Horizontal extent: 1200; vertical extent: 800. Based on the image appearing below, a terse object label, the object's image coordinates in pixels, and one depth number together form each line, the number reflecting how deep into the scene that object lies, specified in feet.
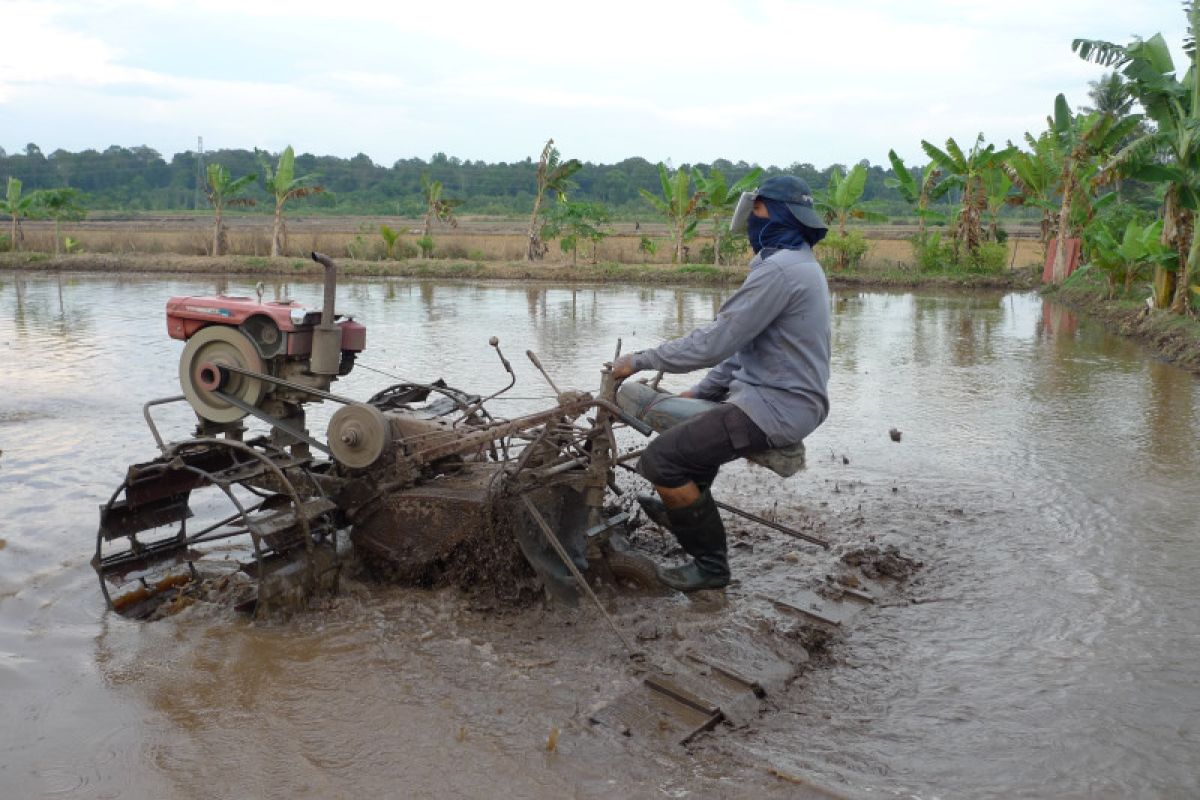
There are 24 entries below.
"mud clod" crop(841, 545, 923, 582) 16.48
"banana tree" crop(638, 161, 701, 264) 96.07
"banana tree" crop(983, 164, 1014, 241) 85.74
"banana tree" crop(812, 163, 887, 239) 90.22
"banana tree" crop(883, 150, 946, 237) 88.53
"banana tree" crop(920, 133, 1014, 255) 83.46
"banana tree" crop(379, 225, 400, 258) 98.58
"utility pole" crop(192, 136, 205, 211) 231.01
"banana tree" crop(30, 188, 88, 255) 96.05
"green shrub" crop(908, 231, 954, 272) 89.40
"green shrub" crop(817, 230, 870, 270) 90.12
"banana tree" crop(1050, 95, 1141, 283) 65.16
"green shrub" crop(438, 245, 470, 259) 104.01
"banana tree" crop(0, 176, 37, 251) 97.25
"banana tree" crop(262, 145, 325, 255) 97.71
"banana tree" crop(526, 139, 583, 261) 96.17
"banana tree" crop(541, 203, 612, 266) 98.37
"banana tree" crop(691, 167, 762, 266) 90.27
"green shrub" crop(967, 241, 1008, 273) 87.61
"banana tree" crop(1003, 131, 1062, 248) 80.38
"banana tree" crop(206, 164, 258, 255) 99.71
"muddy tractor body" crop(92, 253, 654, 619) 14.32
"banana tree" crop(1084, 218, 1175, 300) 51.52
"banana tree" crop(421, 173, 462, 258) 106.22
